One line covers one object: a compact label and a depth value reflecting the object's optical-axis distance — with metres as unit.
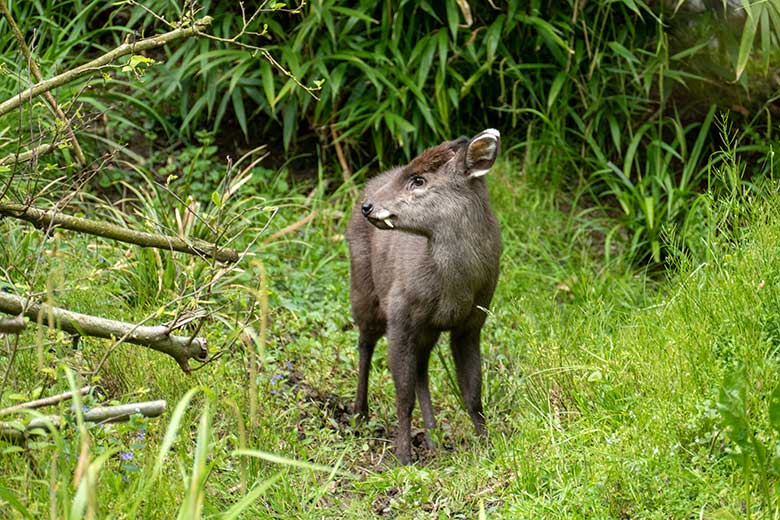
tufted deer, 10.63
